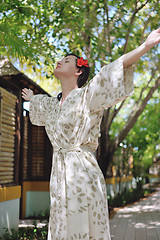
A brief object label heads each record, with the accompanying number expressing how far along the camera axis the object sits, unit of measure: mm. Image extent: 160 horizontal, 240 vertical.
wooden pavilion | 5086
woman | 2035
